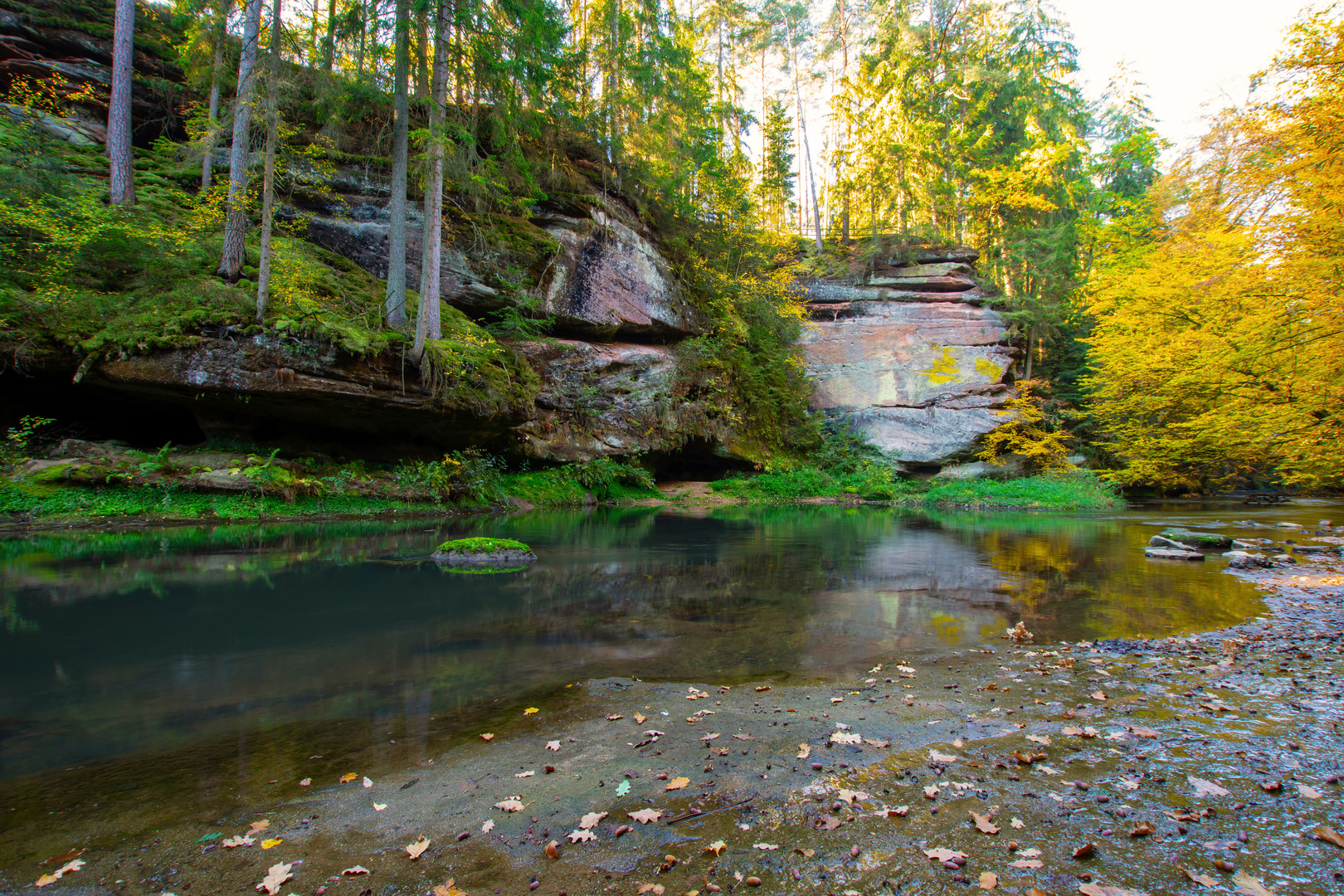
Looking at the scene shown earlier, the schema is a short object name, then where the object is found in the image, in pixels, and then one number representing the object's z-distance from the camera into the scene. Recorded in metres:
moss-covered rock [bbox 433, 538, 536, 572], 8.85
